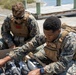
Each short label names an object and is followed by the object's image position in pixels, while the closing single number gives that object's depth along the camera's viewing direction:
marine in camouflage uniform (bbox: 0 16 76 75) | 2.33
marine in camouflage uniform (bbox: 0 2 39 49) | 3.18
